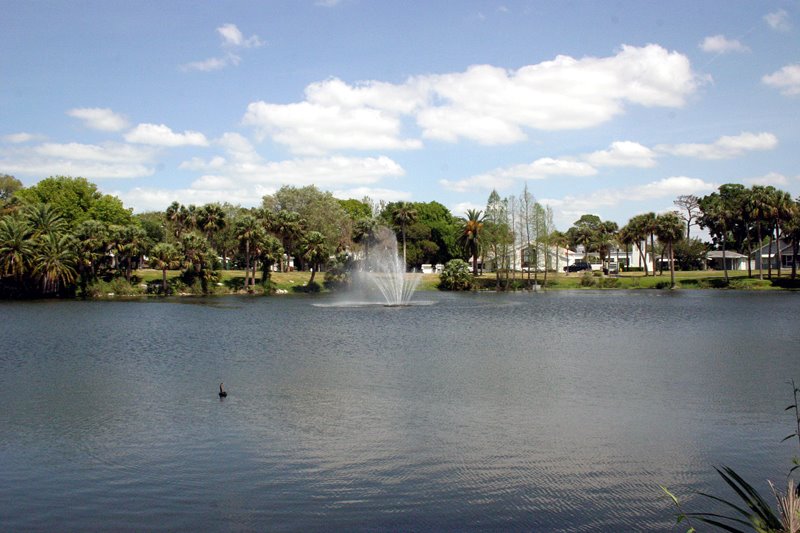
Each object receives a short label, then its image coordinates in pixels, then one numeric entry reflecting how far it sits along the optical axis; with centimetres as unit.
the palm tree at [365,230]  10731
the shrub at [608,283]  10481
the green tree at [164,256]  8612
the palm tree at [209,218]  9569
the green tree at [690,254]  12888
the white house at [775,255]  12862
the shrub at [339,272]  10350
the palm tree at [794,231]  9256
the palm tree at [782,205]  9525
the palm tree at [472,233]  11556
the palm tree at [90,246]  8625
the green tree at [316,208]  11425
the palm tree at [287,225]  10269
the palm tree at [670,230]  9962
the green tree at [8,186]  12612
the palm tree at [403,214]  11412
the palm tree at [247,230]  9138
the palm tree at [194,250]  8869
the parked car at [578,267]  13219
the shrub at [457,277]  10462
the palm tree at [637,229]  10809
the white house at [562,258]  11188
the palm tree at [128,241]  8644
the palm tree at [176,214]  10656
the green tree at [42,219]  8594
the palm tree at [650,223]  10561
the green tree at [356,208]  14544
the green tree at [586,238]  13010
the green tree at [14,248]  7931
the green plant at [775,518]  659
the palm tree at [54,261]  8138
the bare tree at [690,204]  15038
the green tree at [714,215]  10744
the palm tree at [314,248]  9806
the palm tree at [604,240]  12569
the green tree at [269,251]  9375
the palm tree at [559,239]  11628
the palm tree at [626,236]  11150
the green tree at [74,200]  10338
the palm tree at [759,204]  9550
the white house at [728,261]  13175
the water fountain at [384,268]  9300
